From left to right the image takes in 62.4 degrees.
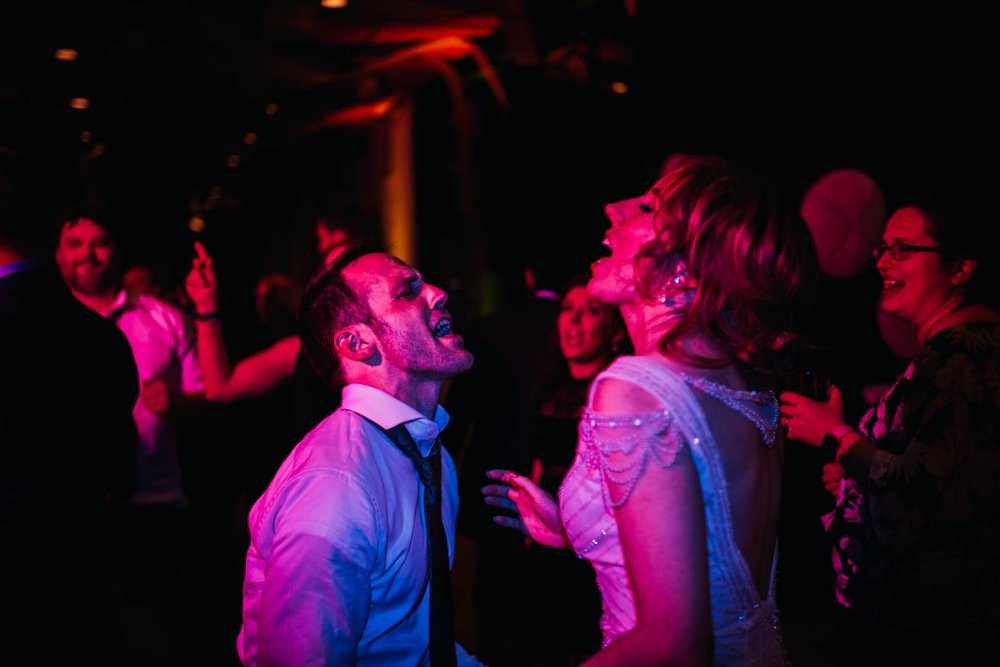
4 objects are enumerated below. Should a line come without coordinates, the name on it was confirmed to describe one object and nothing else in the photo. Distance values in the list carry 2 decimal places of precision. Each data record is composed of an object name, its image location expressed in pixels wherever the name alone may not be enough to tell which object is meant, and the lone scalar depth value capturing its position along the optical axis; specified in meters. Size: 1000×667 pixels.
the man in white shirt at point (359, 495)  1.51
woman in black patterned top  2.28
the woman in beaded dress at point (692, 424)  1.29
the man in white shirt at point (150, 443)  3.25
